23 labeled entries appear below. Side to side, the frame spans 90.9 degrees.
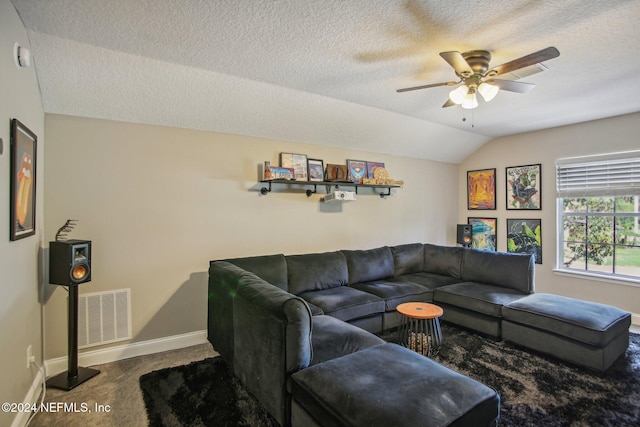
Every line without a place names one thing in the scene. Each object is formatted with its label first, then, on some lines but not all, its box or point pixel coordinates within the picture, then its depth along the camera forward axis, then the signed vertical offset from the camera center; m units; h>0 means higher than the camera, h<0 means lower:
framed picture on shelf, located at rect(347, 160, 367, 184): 4.42 +0.63
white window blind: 3.98 +0.50
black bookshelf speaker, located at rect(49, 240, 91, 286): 2.38 -0.39
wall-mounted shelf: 3.69 +0.37
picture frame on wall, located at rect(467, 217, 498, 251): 5.32 -0.33
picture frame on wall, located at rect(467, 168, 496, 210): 5.35 +0.44
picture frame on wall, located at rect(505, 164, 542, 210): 4.79 +0.43
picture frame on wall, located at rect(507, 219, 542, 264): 4.77 -0.35
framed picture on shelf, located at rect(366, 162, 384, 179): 4.63 +0.68
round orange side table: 2.85 -1.08
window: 4.00 +0.00
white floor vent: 2.79 -0.96
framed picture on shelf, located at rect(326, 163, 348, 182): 4.14 +0.54
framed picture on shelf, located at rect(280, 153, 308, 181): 3.86 +0.62
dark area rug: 2.06 -1.33
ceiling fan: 2.12 +0.99
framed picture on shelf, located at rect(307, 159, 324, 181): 4.07 +0.58
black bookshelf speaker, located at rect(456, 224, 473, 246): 5.27 -0.35
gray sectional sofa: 1.53 -0.88
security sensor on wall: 1.86 +0.94
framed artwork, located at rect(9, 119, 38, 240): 1.84 +0.20
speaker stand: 2.48 -1.06
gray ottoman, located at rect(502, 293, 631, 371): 2.63 -1.02
